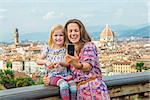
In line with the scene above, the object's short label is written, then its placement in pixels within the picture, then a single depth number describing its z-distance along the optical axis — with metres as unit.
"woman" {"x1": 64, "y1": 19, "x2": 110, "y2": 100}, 1.59
